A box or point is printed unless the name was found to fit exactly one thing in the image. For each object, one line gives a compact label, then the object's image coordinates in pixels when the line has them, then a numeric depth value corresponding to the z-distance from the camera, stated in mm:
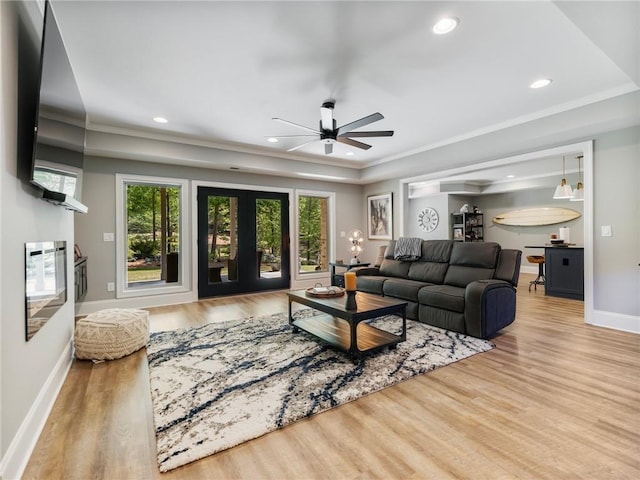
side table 5628
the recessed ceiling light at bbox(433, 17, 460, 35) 2188
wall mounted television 1710
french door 5625
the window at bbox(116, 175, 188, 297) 7074
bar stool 6639
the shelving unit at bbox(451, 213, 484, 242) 9484
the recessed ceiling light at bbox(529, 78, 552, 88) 3074
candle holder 2879
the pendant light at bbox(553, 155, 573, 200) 5973
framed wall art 6855
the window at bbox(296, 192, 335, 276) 6816
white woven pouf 2854
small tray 3352
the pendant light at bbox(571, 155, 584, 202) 6250
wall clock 9983
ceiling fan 3246
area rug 1844
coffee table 2742
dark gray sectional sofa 3354
